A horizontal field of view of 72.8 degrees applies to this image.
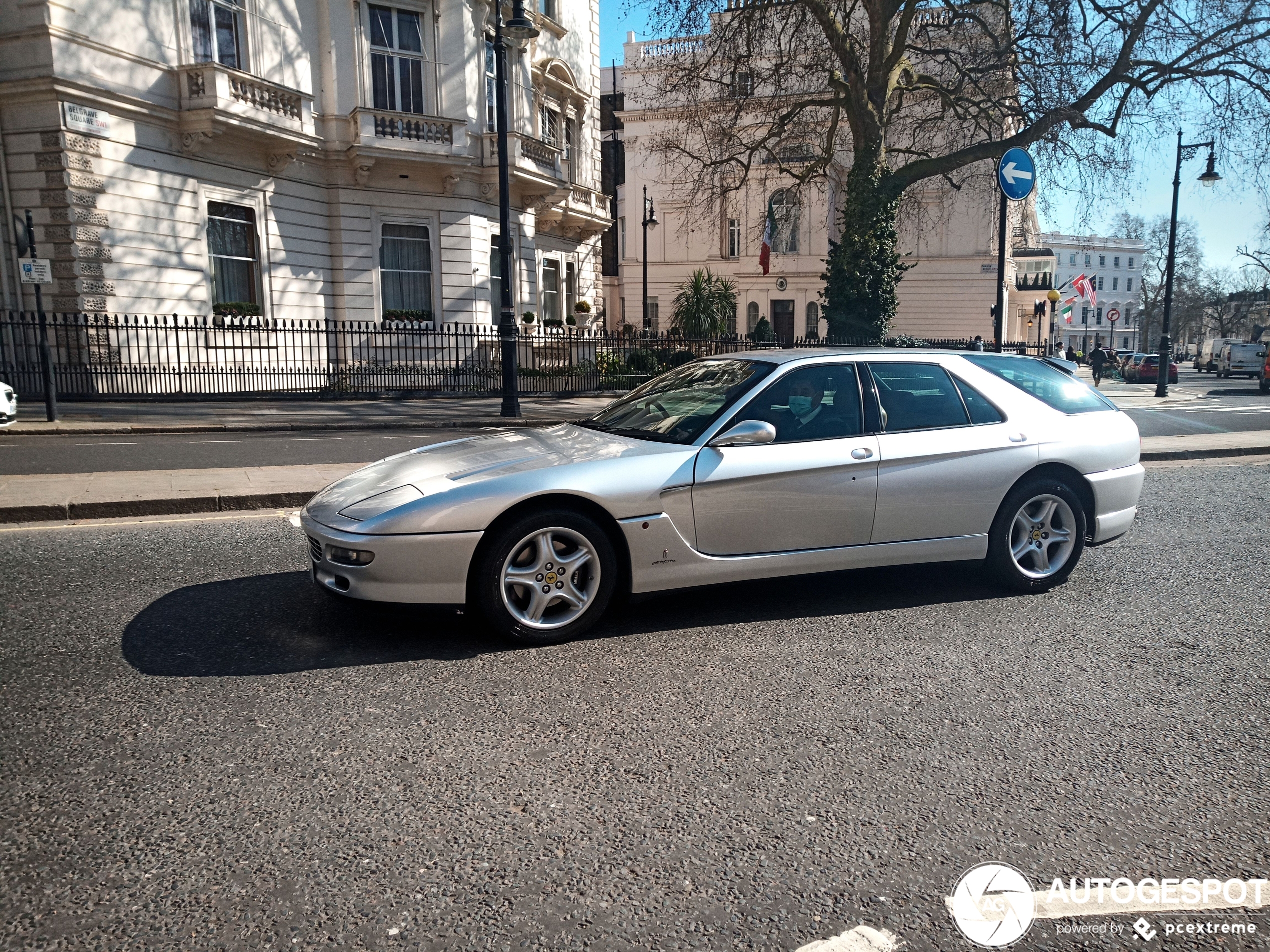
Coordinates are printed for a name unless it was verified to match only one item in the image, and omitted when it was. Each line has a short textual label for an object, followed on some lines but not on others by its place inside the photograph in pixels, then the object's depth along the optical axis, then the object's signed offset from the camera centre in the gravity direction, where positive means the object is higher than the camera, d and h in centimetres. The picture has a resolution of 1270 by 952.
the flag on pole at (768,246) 3884 +476
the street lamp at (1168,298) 2592 +120
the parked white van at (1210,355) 5531 -130
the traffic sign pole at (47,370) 1395 -33
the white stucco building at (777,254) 5153 +532
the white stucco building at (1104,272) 11794 +917
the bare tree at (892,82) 2112 +671
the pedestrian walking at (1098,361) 3575 -103
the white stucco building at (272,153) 1791 +475
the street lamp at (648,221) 3541 +512
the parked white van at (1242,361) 4844 -147
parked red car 4416 -171
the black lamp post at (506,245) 1555 +189
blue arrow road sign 1090 +207
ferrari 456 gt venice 415 -79
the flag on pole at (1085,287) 2903 +171
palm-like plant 3841 +140
